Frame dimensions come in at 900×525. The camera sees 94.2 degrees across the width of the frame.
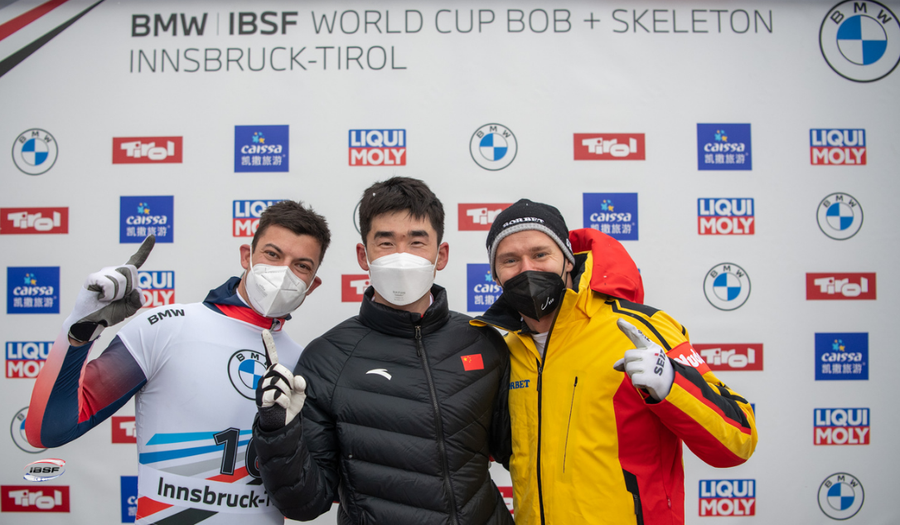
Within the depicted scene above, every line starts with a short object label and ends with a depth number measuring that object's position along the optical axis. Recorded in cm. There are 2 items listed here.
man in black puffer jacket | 116
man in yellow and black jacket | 114
